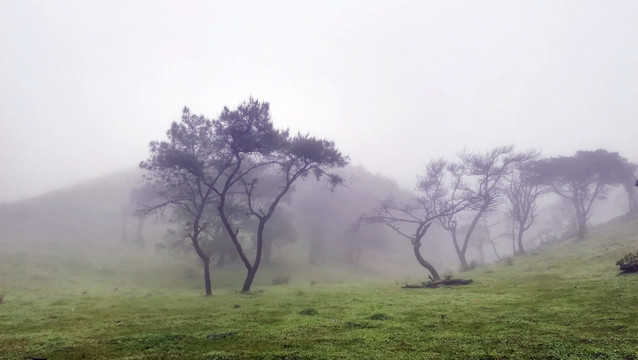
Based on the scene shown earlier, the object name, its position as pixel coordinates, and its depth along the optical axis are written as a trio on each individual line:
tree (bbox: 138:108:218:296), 29.91
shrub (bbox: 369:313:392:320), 11.46
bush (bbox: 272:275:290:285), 38.09
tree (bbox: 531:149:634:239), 53.75
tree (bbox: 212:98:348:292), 27.92
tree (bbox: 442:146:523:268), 44.25
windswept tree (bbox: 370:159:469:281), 38.79
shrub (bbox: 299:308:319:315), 13.31
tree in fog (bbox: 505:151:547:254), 50.84
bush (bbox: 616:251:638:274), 15.16
